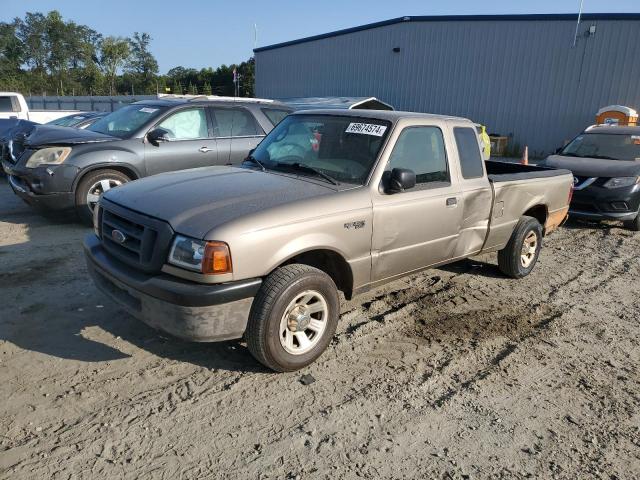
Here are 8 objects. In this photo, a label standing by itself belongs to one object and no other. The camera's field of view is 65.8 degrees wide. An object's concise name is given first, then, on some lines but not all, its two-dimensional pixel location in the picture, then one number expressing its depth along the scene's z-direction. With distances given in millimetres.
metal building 18141
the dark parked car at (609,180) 8031
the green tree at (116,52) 75250
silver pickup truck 3078
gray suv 6562
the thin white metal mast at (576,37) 18562
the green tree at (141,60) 74062
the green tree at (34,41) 79812
